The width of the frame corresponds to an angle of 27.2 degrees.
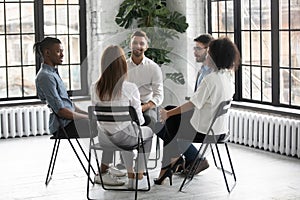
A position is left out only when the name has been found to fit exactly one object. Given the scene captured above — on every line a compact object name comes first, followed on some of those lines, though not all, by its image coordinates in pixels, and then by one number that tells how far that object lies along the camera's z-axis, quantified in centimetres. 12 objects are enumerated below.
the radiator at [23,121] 935
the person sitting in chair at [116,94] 575
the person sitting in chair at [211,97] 596
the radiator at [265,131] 773
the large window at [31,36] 980
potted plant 942
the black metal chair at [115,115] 561
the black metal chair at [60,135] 619
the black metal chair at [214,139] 590
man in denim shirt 611
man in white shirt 668
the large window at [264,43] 816
